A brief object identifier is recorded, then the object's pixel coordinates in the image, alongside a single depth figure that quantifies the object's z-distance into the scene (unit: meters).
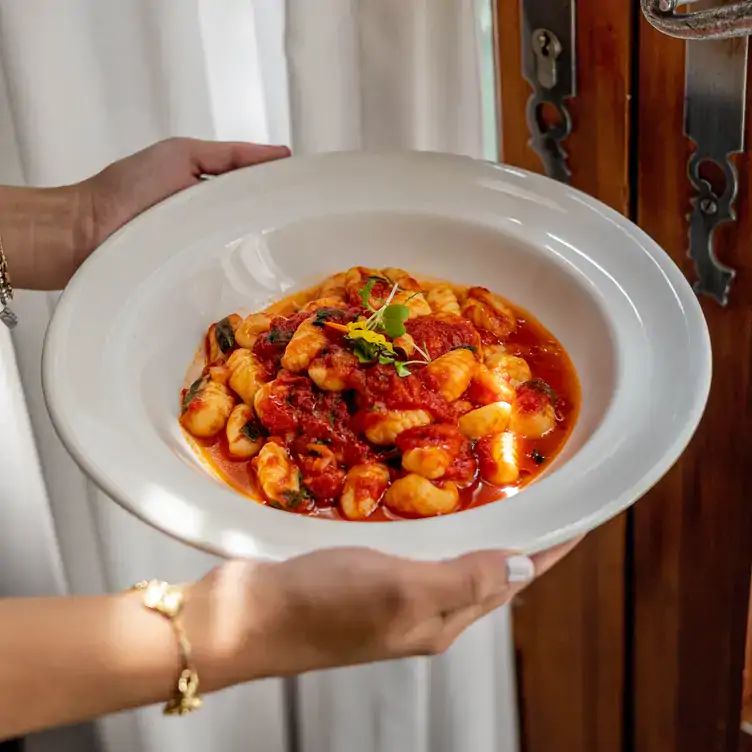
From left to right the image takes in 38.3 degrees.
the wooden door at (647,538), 1.17
